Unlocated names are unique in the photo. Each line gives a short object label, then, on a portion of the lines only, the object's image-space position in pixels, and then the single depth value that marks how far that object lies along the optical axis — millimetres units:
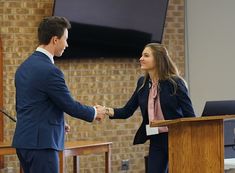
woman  5395
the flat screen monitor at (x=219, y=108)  4955
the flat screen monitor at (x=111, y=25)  8924
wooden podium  4790
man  4378
